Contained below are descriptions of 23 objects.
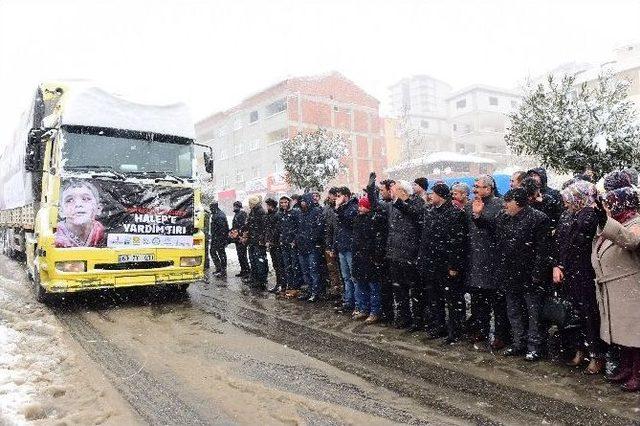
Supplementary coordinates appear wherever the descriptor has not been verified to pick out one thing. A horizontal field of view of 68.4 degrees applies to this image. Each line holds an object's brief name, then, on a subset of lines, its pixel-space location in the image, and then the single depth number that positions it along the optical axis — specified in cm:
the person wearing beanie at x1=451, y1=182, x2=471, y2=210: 547
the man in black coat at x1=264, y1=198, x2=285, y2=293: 898
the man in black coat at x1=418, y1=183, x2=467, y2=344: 528
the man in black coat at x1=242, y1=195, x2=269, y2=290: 943
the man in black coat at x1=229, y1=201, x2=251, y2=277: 1038
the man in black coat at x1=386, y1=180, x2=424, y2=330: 582
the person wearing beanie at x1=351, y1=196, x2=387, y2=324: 630
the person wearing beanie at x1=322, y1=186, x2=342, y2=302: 756
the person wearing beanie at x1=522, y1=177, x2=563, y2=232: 504
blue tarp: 1673
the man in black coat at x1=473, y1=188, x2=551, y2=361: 459
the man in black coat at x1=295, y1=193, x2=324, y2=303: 799
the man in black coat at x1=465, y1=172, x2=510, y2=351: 499
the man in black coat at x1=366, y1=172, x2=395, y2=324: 629
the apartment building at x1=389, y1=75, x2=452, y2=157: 4172
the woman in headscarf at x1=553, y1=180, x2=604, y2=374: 416
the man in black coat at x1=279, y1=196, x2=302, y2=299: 847
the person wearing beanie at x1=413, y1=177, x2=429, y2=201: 618
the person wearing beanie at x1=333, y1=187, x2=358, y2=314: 691
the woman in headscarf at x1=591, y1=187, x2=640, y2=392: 367
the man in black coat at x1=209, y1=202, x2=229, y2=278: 1151
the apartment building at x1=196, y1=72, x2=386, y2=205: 3659
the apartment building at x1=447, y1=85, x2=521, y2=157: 5091
